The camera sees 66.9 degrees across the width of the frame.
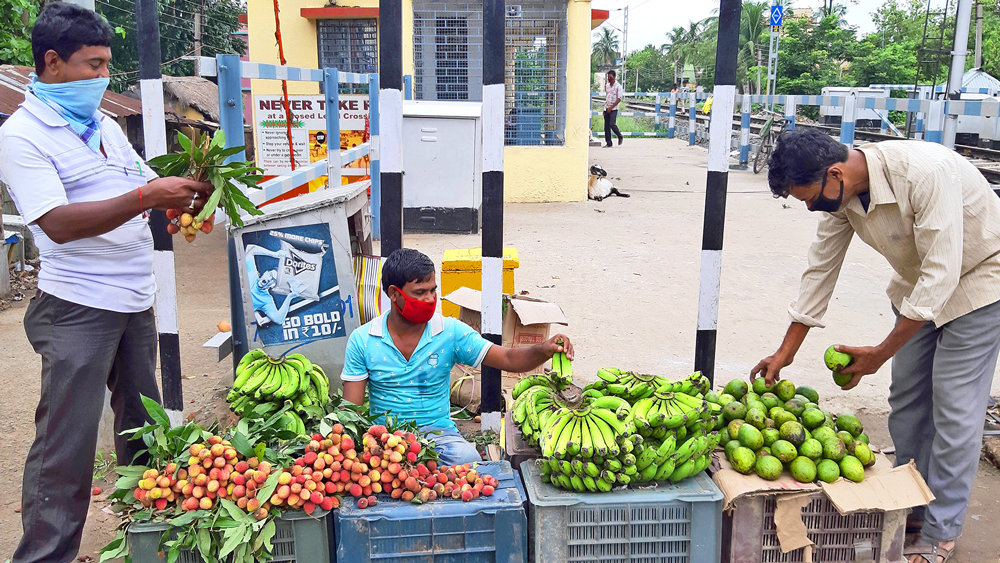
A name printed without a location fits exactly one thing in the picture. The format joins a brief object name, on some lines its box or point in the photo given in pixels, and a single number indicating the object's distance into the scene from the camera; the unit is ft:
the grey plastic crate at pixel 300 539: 8.63
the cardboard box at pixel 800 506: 9.23
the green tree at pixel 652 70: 253.03
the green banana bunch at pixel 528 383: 11.41
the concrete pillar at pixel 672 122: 90.99
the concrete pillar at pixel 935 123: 22.76
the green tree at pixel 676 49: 240.85
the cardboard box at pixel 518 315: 15.80
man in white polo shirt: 8.61
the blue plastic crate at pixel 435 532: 8.60
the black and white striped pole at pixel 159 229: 11.60
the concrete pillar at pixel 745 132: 57.26
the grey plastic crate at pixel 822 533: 9.35
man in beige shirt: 9.55
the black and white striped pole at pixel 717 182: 11.61
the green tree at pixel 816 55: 110.52
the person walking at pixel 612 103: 67.77
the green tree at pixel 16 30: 30.35
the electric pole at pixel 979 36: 59.76
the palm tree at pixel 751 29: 158.10
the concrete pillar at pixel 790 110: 49.78
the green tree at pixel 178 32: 78.23
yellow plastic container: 17.44
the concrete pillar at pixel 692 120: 78.64
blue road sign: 88.07
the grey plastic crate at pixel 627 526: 8.87
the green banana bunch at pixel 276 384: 10.75
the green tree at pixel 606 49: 276.00
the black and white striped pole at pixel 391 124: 12.12
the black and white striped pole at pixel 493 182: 11.84
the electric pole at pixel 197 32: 73.00
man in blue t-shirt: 10.36
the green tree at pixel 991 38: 107.55
